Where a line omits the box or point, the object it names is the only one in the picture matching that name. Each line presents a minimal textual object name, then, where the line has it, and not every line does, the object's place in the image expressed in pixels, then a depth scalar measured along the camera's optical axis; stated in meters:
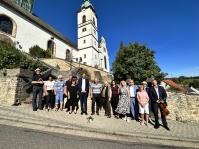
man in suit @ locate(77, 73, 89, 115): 6.81
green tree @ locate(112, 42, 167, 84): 24.58
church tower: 39.59
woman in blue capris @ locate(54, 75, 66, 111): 7.05
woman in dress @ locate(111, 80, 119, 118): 6.89
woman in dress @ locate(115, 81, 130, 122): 6.49
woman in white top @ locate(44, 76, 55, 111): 7.05
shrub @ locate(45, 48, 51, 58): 24.15
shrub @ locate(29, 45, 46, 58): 23.12
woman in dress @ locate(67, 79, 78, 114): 6.83
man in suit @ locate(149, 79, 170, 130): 5.92
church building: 21.05
